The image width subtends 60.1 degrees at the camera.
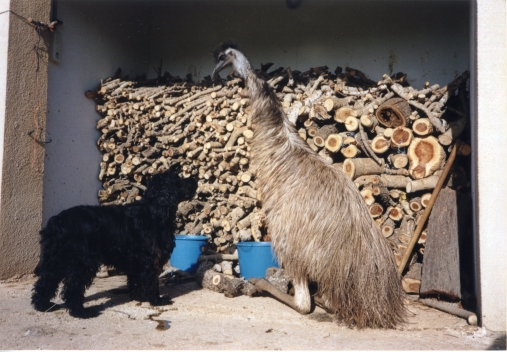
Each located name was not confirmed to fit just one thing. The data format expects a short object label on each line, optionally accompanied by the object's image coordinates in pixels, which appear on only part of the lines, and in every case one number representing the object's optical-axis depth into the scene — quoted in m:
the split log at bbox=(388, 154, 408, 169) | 4.68
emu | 3.41
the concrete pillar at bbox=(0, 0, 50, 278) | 4.67
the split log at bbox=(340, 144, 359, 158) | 4.80
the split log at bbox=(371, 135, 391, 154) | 4.76
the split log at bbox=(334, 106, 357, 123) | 4.92
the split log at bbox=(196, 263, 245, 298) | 4.37
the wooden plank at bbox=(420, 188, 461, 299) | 3.92
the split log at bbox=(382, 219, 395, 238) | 4.64
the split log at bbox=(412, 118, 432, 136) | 4.60
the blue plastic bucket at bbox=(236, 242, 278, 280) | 4.70
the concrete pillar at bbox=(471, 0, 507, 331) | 3.18
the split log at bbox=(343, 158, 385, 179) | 4.72
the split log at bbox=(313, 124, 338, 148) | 4.95
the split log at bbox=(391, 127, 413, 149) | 4.66
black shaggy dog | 3.51
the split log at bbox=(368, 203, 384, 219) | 4.64
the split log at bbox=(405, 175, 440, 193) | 4.49
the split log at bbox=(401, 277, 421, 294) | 4.30
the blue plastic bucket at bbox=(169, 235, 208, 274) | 5.23
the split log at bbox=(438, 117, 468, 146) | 4.52
